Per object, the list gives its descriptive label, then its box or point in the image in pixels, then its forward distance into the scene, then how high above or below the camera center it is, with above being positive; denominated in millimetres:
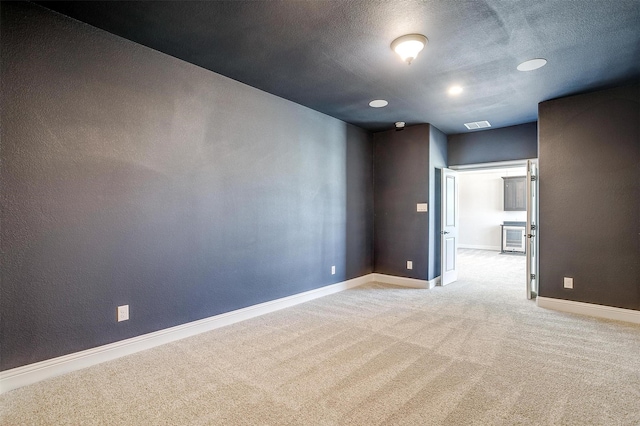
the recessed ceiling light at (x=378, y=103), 4145 +1500
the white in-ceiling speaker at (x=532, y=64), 3000 +1461
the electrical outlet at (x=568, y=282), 3967 -859
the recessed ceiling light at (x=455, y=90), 3653 +1480
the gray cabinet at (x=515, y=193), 9398 +645
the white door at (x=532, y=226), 4379 -161
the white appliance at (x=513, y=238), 9195 -696
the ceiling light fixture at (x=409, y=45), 2576 +1415
